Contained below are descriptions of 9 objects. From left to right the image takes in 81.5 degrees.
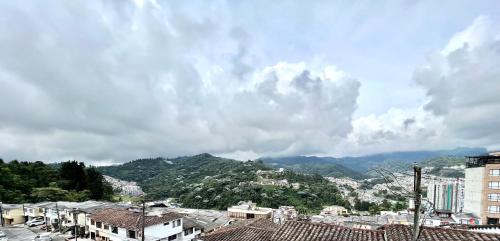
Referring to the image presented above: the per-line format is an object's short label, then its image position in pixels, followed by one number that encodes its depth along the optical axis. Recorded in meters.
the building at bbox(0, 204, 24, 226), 55.70
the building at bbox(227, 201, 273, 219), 59.91
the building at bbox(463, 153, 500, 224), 56.41
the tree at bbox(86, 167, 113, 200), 81.13
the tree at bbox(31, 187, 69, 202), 66.44
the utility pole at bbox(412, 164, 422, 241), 6.04
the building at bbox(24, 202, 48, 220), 55.39
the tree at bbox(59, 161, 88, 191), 78.62
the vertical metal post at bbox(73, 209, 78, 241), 47.66
